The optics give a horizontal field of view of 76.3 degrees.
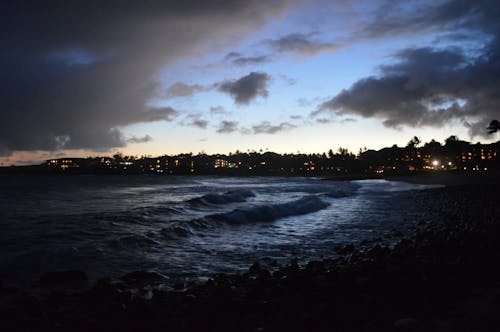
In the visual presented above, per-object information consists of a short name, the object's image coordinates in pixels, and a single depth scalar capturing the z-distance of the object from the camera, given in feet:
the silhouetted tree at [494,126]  271.69
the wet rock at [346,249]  33.86
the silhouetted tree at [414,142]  498.28
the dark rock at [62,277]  25.99
